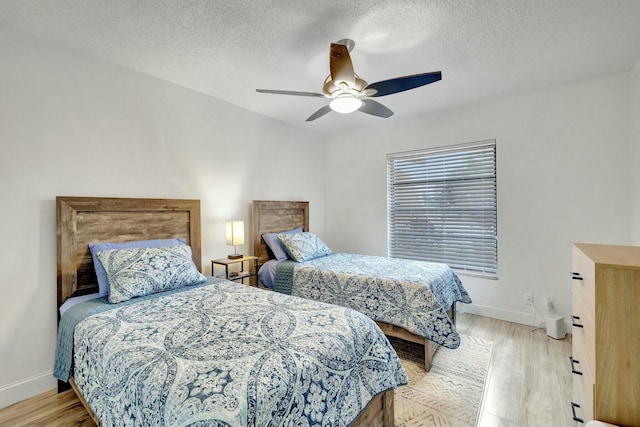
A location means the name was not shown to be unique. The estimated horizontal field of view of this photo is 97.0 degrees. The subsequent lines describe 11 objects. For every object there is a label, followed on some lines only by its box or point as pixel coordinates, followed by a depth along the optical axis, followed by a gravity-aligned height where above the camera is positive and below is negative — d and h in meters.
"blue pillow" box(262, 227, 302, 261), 3.53 -0.43
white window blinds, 3.41 +0.06
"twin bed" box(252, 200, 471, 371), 2.32 -0.72
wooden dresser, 0.92 -0.44
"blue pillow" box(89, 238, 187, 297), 2.09 -0.28
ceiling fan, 1.88 +0.93
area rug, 1.79 -1.30
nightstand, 3.03 -0.69
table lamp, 3.12 -0.24
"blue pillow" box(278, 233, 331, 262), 3.41 -0.43
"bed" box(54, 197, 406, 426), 1.01 -0.62
